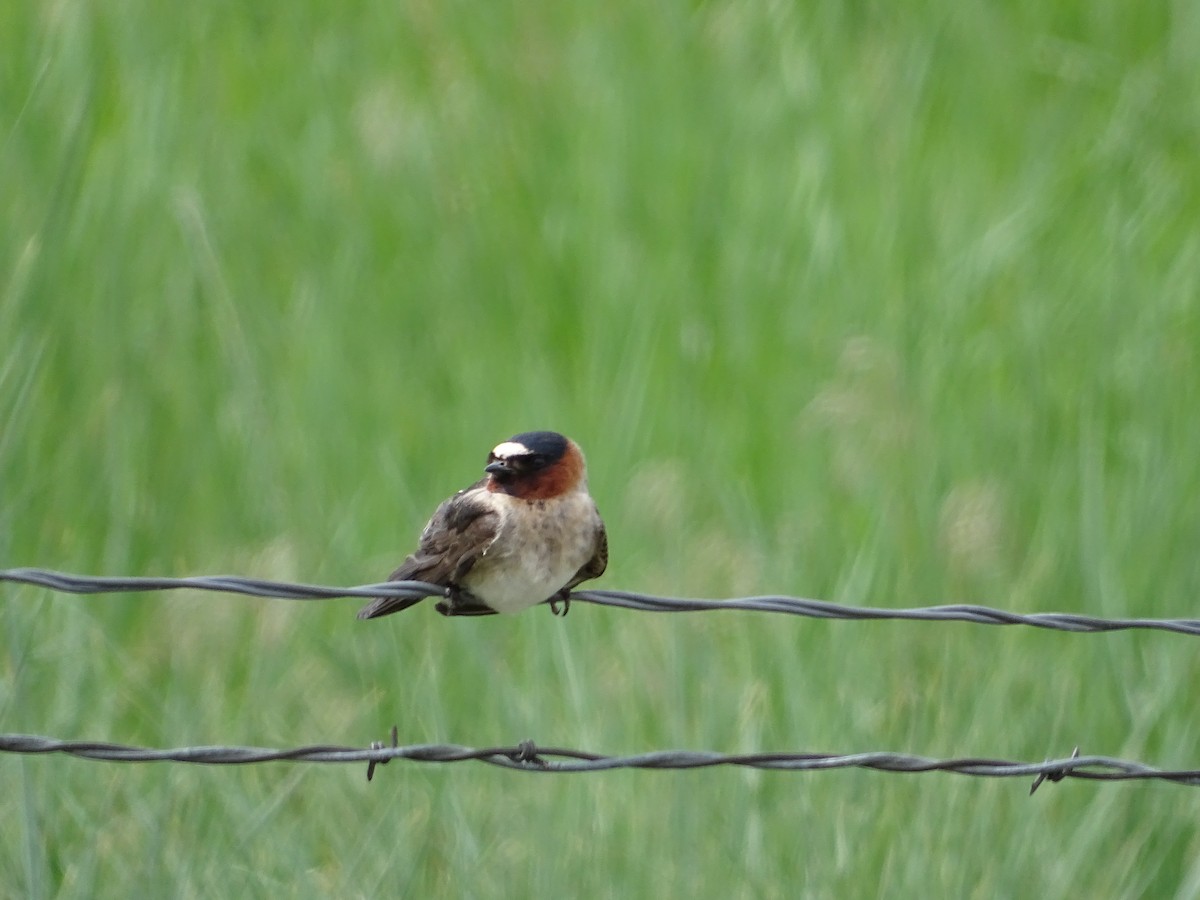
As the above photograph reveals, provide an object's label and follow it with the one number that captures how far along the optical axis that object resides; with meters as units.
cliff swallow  8.60
